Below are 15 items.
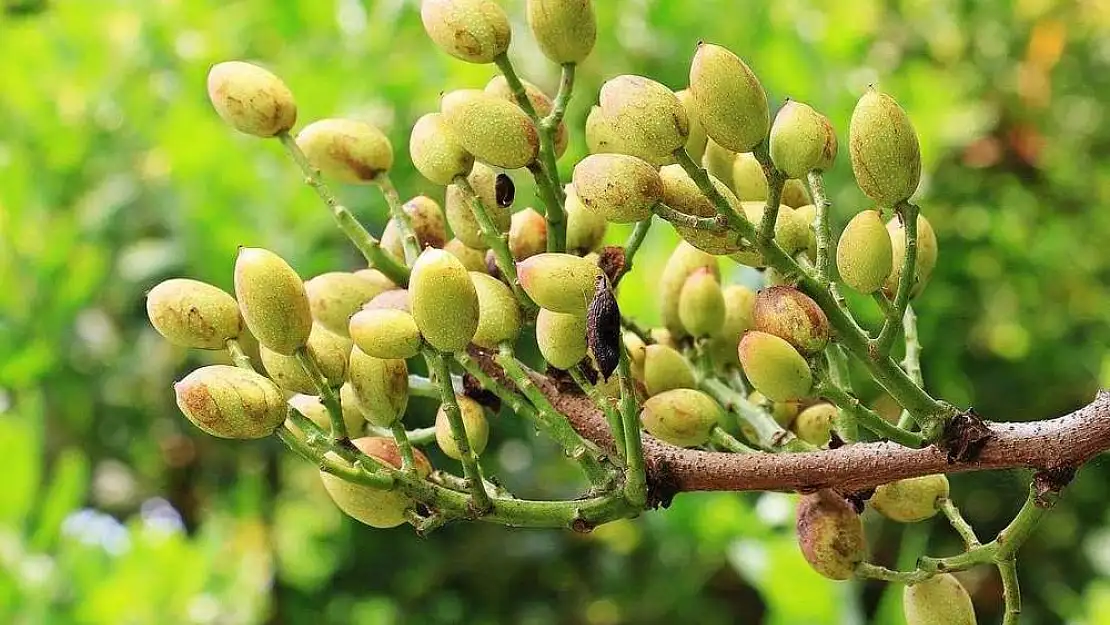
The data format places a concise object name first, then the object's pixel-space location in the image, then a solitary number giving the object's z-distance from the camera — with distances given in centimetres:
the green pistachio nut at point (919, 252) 63
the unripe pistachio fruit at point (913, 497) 62
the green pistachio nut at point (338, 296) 64
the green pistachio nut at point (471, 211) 64
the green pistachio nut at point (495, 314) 62
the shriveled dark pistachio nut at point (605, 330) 58
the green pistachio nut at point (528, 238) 65
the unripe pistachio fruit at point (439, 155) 63
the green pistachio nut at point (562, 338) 60
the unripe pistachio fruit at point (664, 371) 64
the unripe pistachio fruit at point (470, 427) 63
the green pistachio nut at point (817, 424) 64
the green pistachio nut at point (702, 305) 65
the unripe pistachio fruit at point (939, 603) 61
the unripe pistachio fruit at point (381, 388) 62
